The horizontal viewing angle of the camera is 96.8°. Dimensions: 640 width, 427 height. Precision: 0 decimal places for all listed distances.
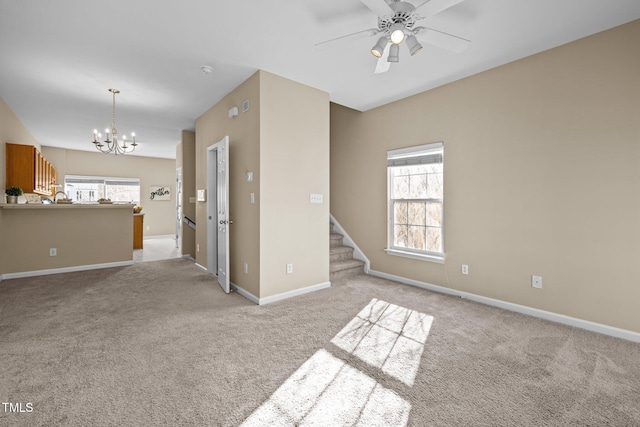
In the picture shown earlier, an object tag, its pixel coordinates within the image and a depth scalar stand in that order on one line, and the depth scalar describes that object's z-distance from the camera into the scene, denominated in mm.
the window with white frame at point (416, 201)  3971
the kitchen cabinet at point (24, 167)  4797
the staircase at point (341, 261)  4566
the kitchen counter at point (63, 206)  4422
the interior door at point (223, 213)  3830
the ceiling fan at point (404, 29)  1980
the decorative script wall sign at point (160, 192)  9586
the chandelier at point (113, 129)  4117
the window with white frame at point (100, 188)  8516
